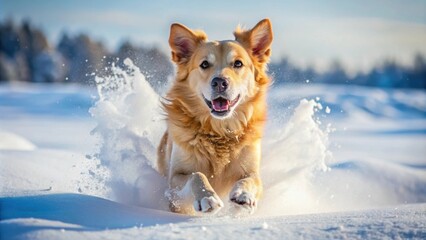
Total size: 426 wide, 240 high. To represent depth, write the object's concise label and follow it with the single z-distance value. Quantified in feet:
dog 13.02
